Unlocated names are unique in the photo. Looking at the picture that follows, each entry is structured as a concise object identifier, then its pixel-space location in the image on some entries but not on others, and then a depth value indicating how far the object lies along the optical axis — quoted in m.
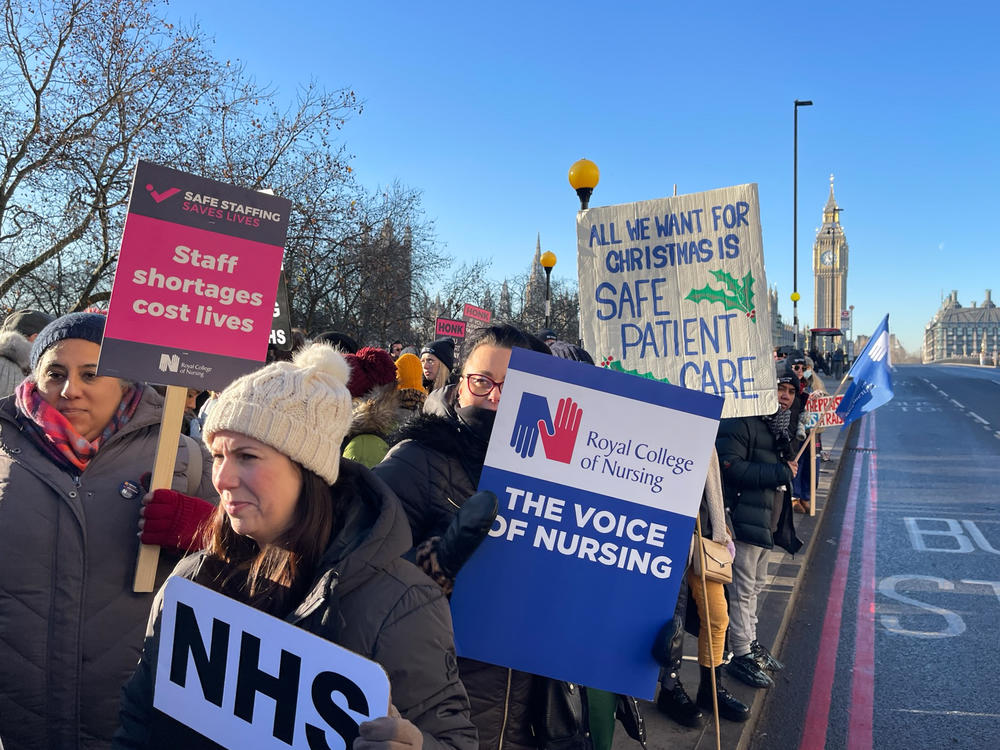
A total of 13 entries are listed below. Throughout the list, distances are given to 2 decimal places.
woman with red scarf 2.04
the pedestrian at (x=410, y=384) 4.93
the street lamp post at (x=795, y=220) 27.08
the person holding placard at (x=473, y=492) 2.21
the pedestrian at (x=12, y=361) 4.17
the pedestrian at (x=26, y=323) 4.56
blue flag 7.97
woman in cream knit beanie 1.45
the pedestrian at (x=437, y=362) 5.94
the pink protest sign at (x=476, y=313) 10.42
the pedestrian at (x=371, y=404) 3.44
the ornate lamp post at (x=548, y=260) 15.23
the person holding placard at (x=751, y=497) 4.49
